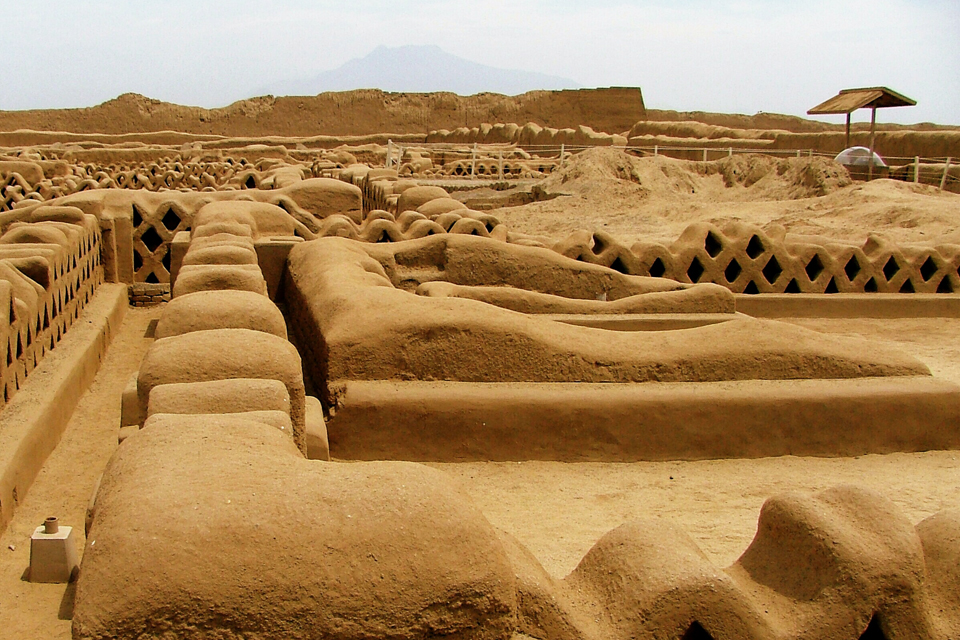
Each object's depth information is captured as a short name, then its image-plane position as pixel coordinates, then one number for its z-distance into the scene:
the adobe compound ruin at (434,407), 1.73
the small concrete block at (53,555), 2.75
